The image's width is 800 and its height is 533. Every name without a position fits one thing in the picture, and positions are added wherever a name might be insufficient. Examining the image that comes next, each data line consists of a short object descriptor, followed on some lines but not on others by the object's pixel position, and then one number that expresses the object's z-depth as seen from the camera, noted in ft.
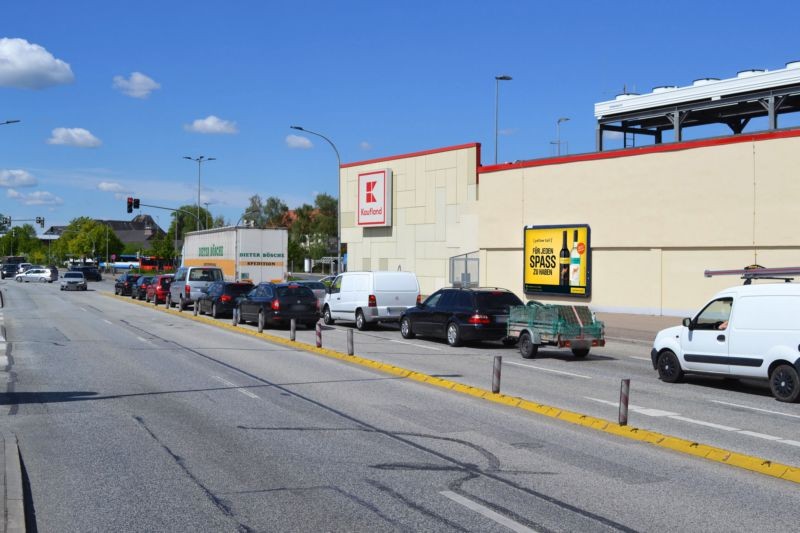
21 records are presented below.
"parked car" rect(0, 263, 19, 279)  342.83
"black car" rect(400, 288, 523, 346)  69.36
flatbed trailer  61.16
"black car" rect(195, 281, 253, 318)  106.22
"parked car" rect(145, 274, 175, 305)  140.56
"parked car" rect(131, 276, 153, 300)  156.80
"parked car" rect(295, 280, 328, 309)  110.04
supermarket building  88.53
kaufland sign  145.69
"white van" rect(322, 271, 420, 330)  88.22
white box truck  126.11
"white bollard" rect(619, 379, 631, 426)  34.37
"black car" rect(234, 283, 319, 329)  88.74
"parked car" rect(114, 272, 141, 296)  172.24
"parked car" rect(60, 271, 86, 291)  203.31
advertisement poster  108.06
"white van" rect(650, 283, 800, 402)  43.45
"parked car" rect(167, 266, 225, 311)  122.31
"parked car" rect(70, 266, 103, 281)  284.33
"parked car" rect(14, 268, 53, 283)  280.92
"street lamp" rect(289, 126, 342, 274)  138.61
